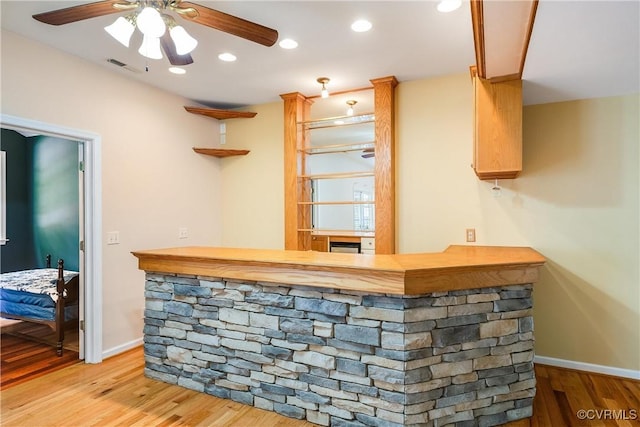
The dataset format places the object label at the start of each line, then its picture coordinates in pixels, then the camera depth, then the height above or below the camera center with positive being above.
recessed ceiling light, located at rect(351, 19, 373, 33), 2.39 +1.31
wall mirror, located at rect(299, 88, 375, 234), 3.76 +0.91
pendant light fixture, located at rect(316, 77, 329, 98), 3.42 +1.31
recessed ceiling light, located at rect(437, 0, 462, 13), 2.13 +1.28
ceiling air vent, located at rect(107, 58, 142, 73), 3.02 +1.35
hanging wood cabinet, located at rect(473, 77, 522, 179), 2.59 +0.65
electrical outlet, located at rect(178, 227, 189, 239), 3.91 -0.17
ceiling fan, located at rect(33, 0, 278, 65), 1.82 +1.08
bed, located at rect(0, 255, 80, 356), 3.29 -0.80
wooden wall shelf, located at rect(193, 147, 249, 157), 4.11 +0.76
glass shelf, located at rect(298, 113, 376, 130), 3.61 +1.01
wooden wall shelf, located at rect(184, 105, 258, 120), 4.04 +1.21
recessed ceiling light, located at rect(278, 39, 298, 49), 2.65 +1.31
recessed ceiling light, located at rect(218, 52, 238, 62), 2.89 +1.33
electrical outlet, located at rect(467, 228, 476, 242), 3.20 -0.19
